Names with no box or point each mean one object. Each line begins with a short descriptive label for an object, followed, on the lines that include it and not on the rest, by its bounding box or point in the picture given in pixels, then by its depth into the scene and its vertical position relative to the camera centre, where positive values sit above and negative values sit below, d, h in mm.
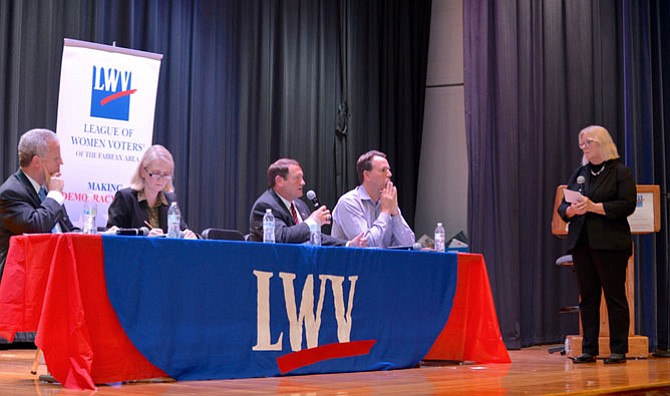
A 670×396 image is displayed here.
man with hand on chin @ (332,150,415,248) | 5059 +238
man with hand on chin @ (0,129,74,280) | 3926 +253
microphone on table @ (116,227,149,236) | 3748 +84
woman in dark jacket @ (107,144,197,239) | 4234 +261
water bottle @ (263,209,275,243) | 4273 +118
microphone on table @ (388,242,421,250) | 4785 +28
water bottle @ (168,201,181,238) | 3949 +125
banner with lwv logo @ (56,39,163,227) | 5691 +843
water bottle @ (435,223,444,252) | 4989 +63
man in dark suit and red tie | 4617 +210
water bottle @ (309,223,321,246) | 4520 +89
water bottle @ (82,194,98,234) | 3816 +129
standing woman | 5090 +80
